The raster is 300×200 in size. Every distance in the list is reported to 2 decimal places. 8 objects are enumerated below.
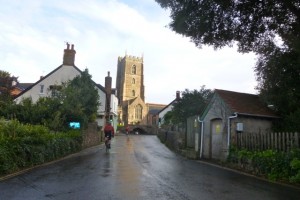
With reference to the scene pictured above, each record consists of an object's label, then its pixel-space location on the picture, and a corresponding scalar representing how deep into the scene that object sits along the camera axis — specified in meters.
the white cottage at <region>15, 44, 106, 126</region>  32.61
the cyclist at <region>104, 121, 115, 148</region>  16.08
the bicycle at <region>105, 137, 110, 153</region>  15.75
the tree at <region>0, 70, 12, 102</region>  31.83
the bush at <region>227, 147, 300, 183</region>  8.03
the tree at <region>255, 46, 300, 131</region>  11.66
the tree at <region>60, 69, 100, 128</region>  18.63
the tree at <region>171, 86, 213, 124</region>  22.67
